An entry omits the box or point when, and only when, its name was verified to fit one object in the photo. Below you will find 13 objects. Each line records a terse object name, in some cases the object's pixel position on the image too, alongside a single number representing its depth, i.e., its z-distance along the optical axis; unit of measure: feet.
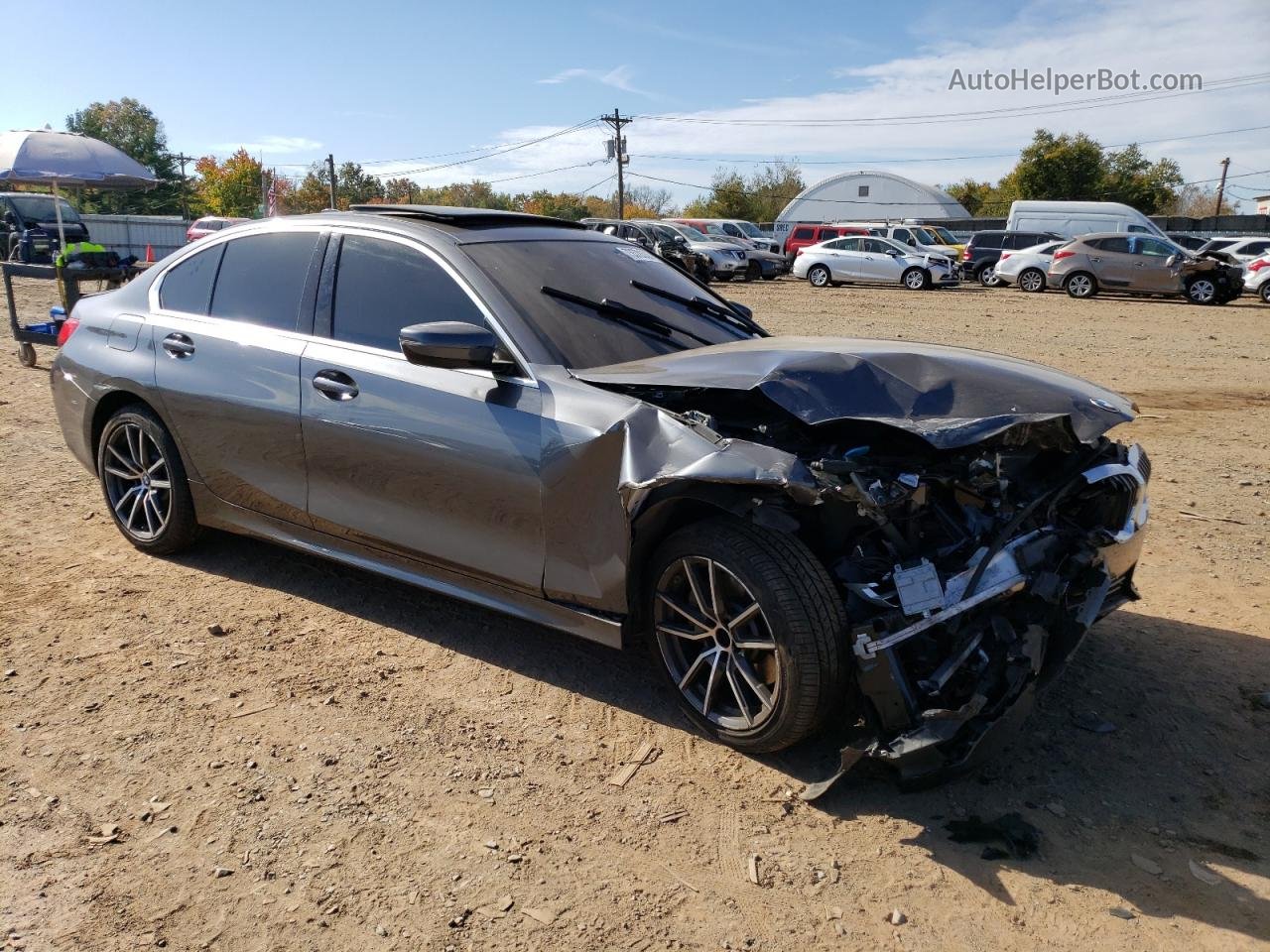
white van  113.19
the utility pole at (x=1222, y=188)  272.72
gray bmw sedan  10.33
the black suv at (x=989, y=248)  98.73
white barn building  214.90
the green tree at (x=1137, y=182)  211.82
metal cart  36.24
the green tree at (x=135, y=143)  242.37
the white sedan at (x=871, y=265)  91.15
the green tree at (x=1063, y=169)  200.23
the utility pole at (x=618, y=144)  195.62
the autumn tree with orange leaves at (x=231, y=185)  261.24
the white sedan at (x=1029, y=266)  88.33
